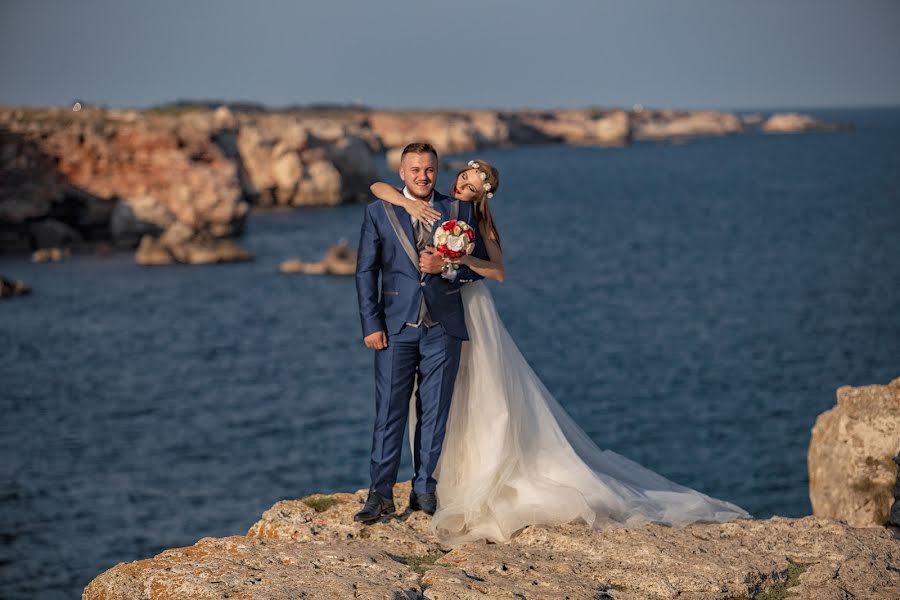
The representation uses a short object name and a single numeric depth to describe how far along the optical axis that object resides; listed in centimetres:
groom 701
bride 691
